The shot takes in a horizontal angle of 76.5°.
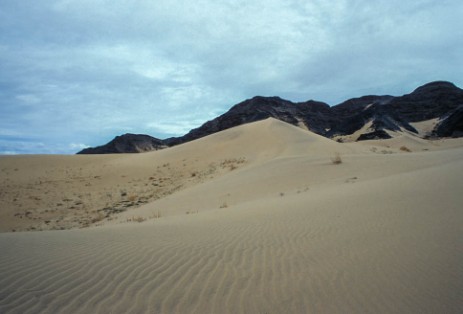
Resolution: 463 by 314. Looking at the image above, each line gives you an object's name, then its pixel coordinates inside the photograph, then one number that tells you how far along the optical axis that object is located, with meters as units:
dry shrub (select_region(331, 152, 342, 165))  15.55
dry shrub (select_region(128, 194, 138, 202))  15.74
